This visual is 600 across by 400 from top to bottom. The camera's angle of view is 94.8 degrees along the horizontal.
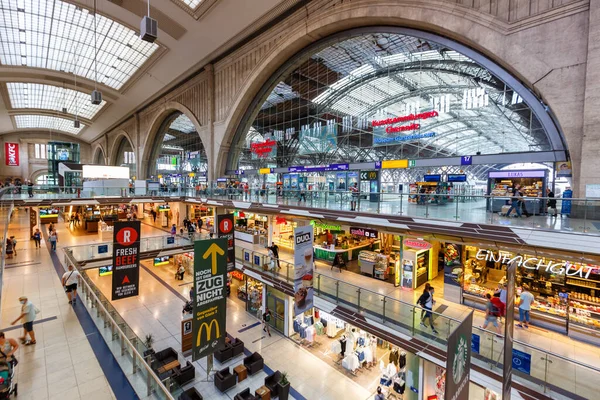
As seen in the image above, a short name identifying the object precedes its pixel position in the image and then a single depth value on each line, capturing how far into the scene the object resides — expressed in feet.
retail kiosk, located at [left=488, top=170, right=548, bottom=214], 34.04
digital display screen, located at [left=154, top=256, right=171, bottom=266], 74.38
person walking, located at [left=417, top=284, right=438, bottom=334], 28.94
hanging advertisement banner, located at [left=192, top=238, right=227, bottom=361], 21.45
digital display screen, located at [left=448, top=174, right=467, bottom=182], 50.05
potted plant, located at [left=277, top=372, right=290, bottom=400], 28.71
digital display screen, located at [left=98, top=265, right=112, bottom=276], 63.93
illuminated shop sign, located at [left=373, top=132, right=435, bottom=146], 47.20
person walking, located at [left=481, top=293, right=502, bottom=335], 26.27
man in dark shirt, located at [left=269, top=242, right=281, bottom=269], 47.39
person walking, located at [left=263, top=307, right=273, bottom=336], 45.40
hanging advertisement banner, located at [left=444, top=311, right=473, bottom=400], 8.84
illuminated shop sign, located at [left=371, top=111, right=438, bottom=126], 46.54
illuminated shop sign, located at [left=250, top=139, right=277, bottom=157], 75.97
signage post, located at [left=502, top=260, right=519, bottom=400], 12.12
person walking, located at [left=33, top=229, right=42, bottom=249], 59.77
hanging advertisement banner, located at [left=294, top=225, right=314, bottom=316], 27.09
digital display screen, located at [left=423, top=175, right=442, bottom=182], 53.11
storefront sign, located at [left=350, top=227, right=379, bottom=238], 39.70
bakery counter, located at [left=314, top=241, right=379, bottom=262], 51.16
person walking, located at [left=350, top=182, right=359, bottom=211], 36.70
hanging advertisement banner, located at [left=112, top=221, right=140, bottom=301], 28.94
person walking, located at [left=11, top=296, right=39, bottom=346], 22.33
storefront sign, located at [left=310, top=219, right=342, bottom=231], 51.37
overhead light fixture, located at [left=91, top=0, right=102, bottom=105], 45.58
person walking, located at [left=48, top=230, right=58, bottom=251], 57.41
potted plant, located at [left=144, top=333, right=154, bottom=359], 26.91
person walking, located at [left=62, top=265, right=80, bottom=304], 29.48
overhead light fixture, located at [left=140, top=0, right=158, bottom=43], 26.69
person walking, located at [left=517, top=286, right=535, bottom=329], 28.99
